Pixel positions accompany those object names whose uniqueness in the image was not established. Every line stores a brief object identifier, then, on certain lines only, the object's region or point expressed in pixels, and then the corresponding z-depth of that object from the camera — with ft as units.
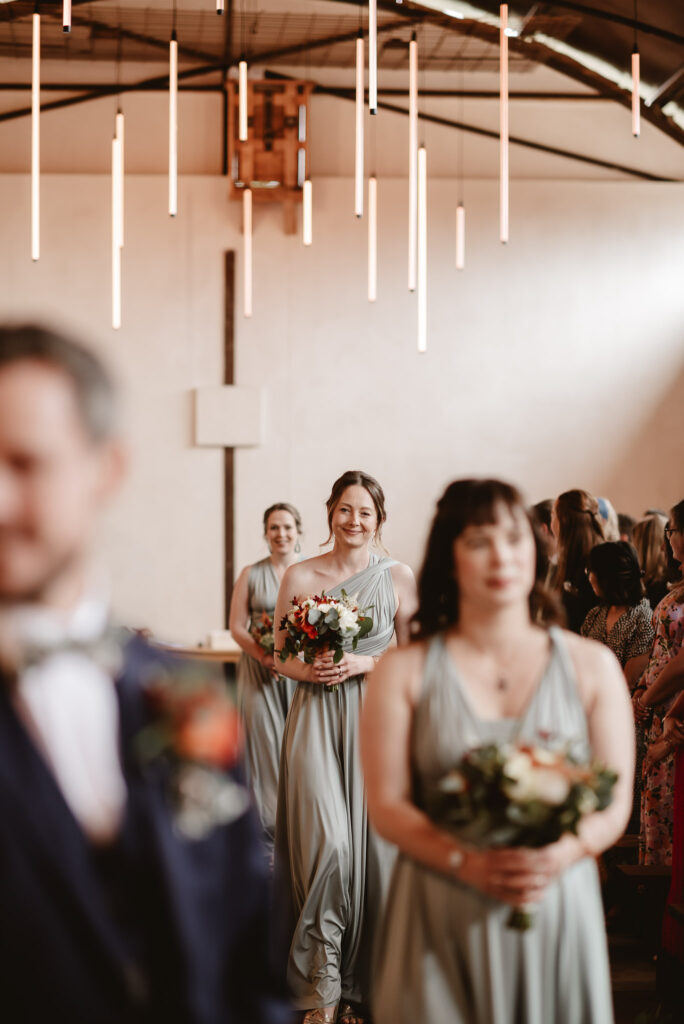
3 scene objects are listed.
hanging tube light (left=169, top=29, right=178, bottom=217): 24.40
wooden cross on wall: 34.04
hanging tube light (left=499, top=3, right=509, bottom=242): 22.14
